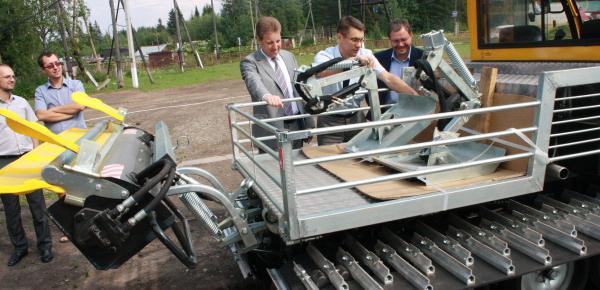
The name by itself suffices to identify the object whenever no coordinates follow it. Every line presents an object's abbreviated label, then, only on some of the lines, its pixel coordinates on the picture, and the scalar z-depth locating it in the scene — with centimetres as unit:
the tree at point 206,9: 11642
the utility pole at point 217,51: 3897
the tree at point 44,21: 2978
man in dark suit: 452
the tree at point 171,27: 11568
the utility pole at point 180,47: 2744
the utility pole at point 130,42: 2010
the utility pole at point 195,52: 2691
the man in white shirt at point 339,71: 387
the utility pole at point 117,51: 2141
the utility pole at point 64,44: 2298
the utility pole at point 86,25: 3372
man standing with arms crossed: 477
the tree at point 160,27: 13560
